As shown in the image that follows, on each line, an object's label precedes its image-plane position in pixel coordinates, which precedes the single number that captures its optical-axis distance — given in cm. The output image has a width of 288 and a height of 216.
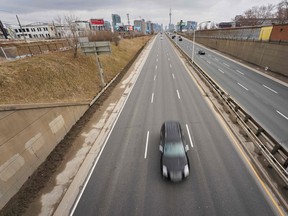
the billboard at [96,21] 10131
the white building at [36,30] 10556
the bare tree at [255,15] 8394
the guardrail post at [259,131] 1121
